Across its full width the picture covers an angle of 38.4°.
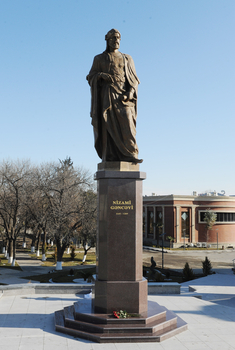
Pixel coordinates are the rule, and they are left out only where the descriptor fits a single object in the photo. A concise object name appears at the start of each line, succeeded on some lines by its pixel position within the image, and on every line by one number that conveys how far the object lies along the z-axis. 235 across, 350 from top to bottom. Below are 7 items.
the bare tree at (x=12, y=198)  31.64
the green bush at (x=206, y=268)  25.77
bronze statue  8.63
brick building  50.84
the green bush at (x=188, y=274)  23.33
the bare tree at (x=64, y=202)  29.19
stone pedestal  7.91
